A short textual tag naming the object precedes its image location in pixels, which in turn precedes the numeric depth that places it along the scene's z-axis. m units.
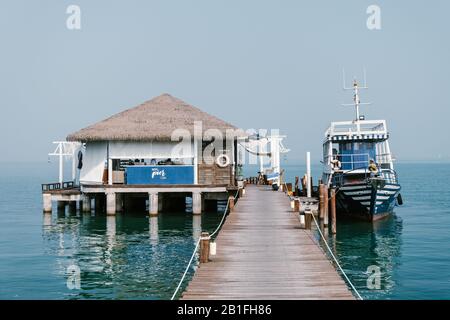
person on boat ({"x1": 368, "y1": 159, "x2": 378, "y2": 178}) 32.78
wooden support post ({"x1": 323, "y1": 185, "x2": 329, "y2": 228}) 30.74
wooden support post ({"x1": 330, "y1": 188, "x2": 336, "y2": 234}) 29.98
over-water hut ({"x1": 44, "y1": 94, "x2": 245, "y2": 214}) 35.50
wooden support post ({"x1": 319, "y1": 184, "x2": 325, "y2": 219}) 30.43
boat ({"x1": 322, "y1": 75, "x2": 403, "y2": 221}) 33.47
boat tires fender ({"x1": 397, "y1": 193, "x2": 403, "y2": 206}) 41.15
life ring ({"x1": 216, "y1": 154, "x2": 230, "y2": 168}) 36.22
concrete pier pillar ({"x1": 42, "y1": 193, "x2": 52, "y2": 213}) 38.62
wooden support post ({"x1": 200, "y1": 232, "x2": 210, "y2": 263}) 15.32
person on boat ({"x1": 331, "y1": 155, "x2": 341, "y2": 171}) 35.91
